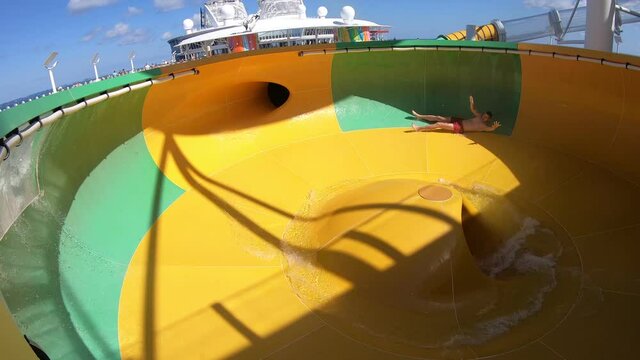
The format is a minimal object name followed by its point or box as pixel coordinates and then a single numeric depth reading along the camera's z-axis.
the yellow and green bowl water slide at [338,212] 3.79
